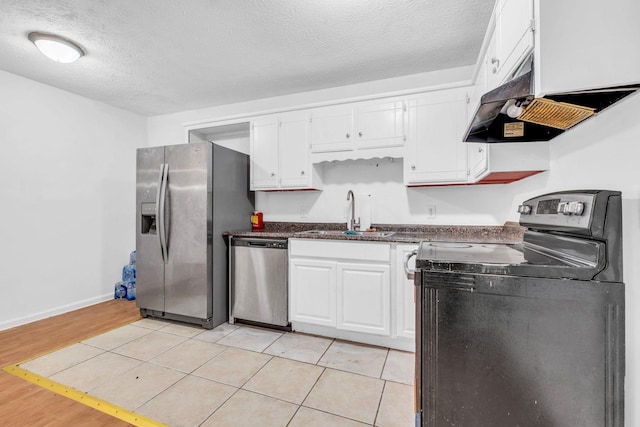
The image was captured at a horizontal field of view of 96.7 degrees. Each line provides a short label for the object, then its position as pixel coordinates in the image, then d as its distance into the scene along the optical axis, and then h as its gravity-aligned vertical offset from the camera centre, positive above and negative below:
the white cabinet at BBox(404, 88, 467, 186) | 2.43 +0.65
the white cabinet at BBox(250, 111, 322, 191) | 2.97 +0.64
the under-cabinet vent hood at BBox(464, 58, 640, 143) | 0.98 +0.42
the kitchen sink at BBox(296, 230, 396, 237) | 2.64 -0.19
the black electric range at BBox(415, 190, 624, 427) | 0.86 -0.38
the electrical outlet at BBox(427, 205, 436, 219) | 2.81 +0.01
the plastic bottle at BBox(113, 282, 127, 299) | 3.67 -0.98
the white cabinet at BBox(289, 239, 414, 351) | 2.33 -0.69
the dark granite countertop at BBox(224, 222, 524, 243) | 2.29 -0.18
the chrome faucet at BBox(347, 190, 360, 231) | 2.93 -0.06
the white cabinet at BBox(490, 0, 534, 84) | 1.11 +0.81
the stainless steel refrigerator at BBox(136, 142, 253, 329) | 2.78 -0.14
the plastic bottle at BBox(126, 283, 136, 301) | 3.67 -1.00
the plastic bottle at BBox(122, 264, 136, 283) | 3.70 -0.77
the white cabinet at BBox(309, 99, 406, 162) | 2.63 +0.80
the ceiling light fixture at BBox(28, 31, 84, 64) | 2.22 +1.35
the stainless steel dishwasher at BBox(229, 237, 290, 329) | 2.71 -0.67
